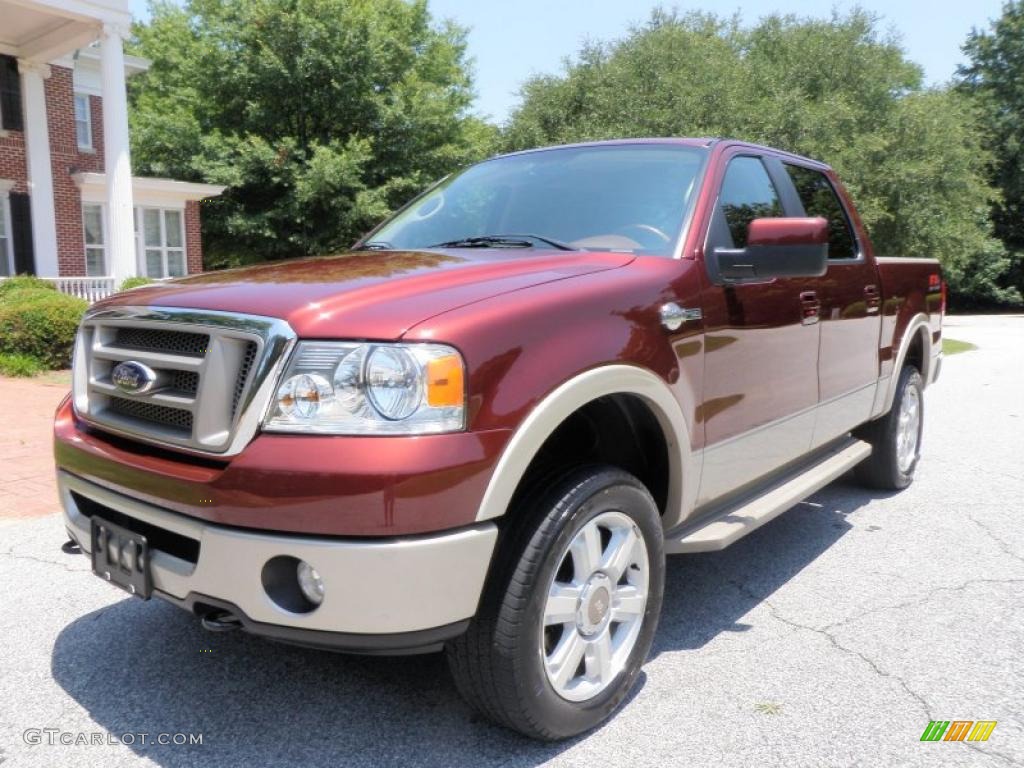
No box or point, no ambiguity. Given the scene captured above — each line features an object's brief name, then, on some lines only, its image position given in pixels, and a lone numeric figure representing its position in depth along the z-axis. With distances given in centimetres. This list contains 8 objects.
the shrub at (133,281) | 1373
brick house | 1578
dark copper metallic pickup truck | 208
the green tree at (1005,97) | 3653
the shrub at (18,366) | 1017
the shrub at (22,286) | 1293
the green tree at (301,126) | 2266
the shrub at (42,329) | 1057
